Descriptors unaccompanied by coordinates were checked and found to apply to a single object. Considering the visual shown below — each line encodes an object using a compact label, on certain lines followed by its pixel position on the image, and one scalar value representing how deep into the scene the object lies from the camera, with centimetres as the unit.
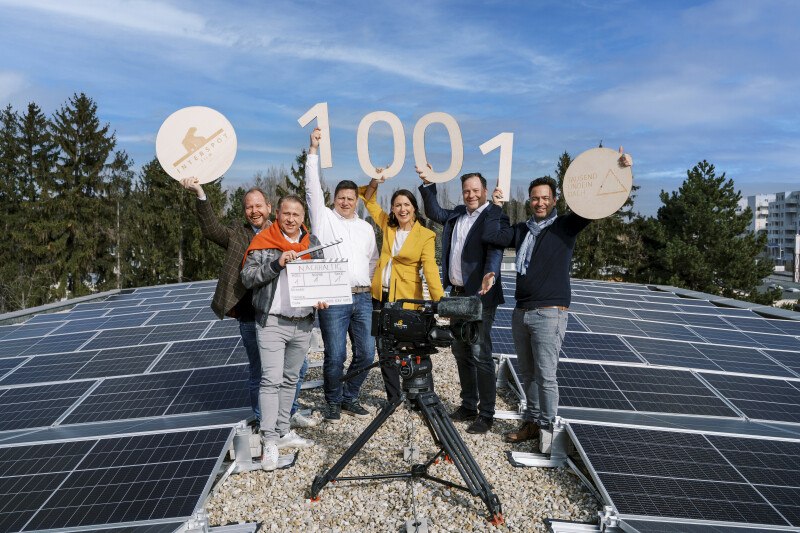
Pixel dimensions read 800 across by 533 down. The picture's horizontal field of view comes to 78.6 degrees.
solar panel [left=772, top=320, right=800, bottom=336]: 965
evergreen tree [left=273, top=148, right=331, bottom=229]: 3519
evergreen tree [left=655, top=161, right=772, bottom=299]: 3130
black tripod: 388
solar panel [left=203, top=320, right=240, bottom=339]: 832
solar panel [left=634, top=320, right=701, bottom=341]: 879
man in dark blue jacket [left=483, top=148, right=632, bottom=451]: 477
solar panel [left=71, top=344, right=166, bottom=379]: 653
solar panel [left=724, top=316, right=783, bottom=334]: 984
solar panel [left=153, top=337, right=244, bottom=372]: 659
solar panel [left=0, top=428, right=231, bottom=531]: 355
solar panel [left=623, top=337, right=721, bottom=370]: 670
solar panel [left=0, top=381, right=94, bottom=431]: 517
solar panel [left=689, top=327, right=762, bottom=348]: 825
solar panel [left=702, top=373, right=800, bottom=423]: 535
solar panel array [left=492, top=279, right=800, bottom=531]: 372
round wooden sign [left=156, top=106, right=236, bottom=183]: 489
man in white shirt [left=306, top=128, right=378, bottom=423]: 519
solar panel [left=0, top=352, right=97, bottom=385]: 634
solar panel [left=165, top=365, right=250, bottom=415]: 540
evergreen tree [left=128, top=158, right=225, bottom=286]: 3528
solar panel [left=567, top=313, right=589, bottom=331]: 869
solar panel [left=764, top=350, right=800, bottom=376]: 689
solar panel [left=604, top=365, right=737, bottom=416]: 539
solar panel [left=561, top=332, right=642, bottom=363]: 674
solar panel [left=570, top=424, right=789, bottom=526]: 363
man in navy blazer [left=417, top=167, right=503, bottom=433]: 515
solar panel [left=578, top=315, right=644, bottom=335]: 890
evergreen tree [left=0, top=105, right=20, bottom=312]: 3403
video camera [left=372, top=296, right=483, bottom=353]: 382
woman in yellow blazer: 526
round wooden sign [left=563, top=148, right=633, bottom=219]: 448
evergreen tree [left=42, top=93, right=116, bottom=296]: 3403
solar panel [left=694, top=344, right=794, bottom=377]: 664
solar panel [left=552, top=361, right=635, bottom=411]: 544
